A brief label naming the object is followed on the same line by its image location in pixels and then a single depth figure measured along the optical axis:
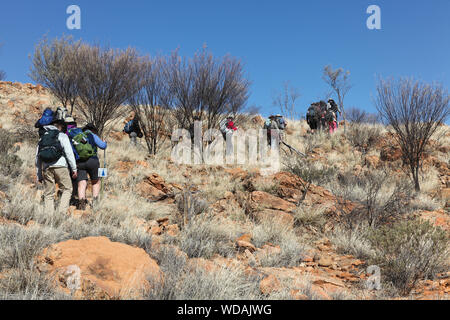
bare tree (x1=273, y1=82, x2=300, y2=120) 31.90
